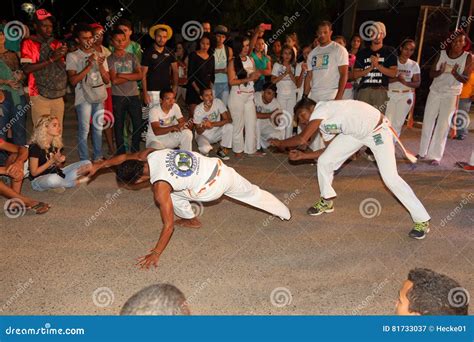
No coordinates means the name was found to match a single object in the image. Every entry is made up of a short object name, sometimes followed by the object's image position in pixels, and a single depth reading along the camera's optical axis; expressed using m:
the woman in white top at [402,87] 6.30
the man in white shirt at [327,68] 5.51
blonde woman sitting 4.64
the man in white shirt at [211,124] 6.27
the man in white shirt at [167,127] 5.66
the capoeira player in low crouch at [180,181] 3.28
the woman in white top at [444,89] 5.85
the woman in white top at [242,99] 6.23
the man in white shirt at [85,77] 5.39
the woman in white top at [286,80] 6.69
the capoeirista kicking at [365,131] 3.85
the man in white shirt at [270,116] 6.76
